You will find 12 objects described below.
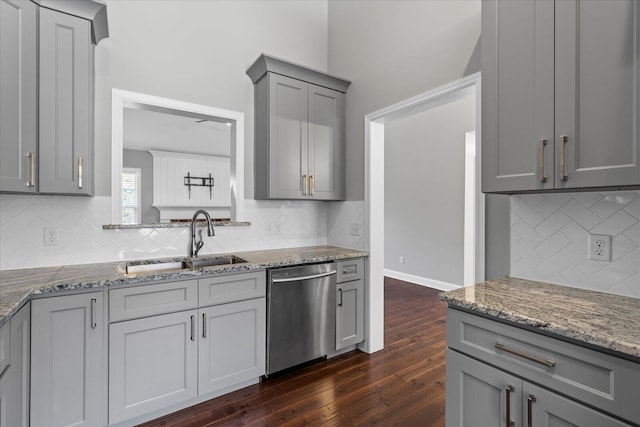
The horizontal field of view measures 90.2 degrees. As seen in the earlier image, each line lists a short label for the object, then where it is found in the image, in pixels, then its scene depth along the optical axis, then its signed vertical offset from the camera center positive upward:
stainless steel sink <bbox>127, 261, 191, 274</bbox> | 2.35 -0.43
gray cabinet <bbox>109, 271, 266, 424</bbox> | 1.83 -0.82
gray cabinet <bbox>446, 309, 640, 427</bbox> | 1.00 -0.61
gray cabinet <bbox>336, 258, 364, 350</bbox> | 2.72 -0.80
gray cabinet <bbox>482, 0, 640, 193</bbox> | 1.22 +0.51
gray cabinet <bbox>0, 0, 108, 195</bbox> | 1.69 +0.65
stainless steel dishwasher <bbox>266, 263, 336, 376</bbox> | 2.35 -0.80
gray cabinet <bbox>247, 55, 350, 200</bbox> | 2.75 +0.73
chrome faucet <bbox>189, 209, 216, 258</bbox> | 2.51 -0.22
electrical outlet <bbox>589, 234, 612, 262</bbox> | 1.51 -0.16
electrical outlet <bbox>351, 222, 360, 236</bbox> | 3.03 -0.16
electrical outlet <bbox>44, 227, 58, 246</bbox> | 2.12 -0.17
